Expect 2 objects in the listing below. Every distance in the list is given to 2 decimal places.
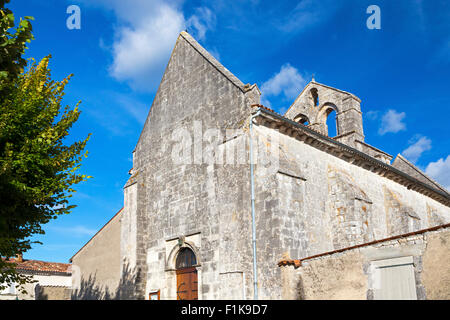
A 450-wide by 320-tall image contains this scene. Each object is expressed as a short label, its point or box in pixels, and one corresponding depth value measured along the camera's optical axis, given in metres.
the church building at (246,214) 8.62
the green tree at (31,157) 8.42
